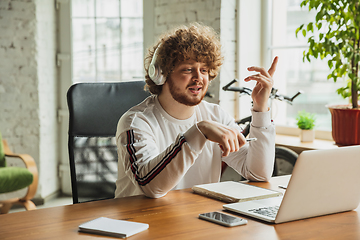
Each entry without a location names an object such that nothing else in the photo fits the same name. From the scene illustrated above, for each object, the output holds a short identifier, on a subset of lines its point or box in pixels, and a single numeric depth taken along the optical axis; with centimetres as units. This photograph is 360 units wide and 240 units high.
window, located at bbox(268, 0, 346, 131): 279
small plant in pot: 266
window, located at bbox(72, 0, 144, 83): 368
